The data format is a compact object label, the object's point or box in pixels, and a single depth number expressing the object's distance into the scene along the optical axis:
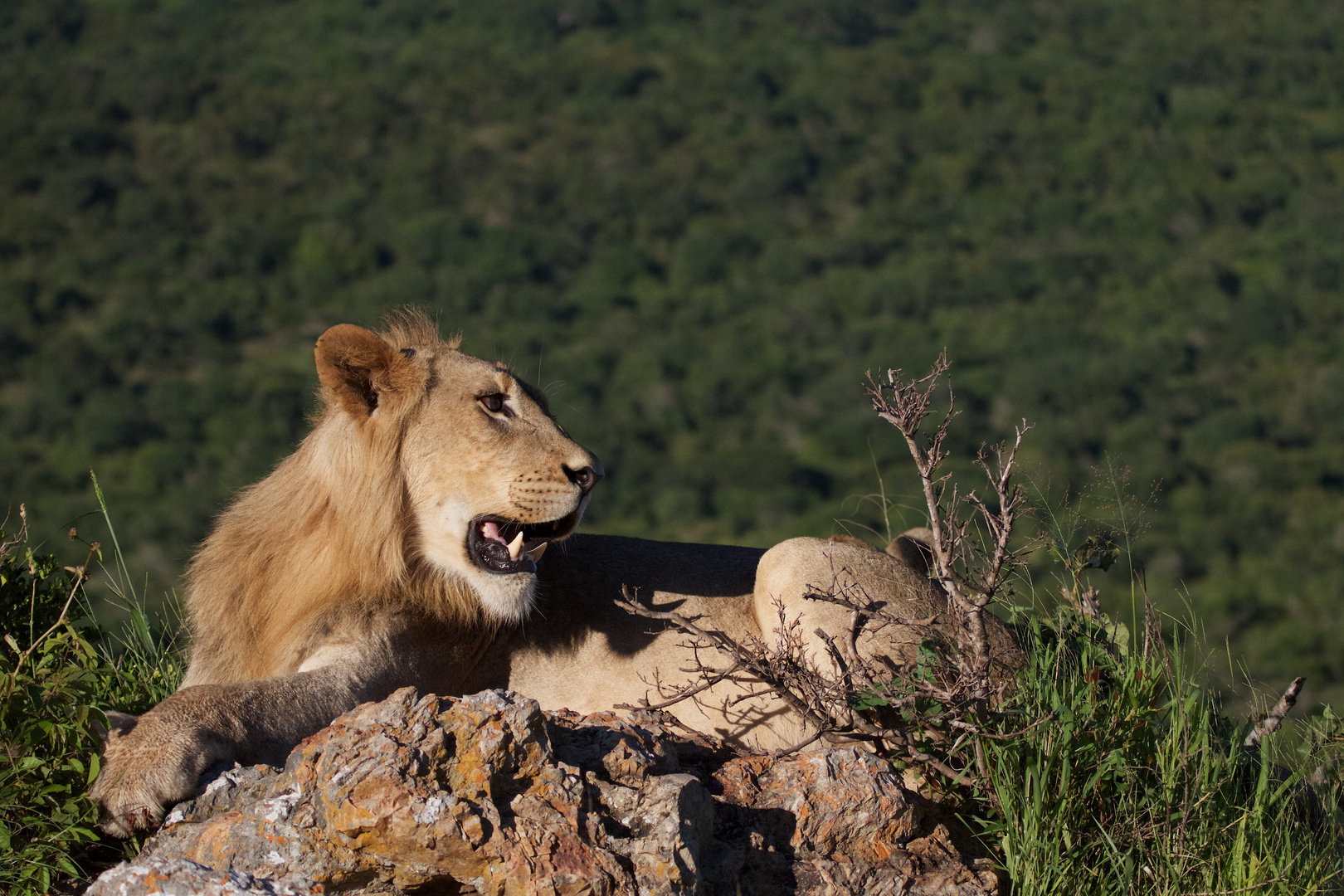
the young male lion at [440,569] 8.84
